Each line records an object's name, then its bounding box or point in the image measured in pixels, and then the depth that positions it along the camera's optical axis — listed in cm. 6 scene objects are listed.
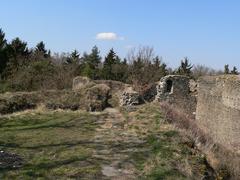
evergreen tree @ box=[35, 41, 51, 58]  3227
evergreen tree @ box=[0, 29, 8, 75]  2536
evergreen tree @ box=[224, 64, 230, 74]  3673
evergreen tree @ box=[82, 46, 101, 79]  2658
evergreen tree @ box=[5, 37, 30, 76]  2346
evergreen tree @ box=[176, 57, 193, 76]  3189
